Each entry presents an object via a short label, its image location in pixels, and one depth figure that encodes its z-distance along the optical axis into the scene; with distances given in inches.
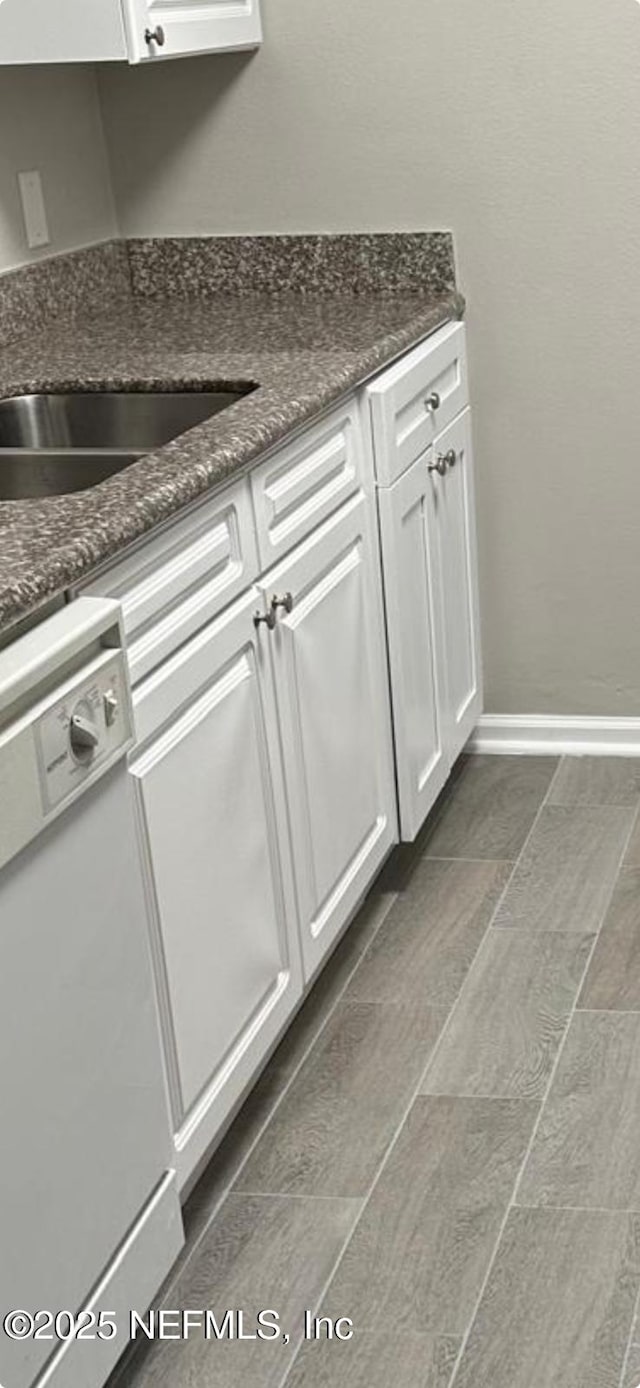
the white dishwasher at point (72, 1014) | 61.4
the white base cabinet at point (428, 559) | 114.1
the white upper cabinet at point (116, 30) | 100.7
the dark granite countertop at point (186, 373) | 70.4
